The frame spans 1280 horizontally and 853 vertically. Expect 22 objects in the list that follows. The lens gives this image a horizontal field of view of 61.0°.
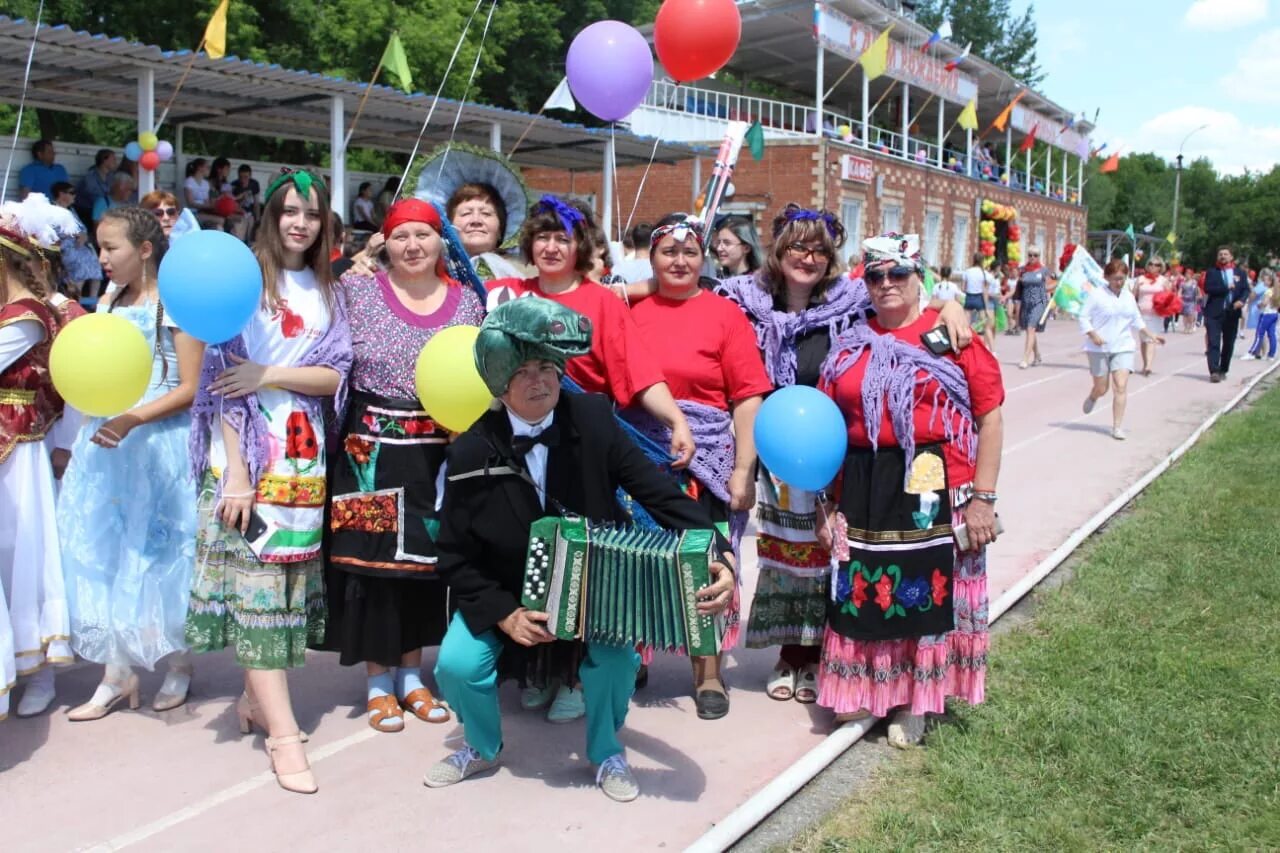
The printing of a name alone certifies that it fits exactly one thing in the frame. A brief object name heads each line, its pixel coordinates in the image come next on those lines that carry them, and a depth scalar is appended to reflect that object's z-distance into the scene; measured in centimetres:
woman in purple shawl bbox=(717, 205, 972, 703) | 415
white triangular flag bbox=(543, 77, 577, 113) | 789
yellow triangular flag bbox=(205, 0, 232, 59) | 1034
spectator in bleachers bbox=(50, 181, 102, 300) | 1032
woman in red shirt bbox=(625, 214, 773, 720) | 401
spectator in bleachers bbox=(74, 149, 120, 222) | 1193
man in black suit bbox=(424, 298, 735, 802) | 327
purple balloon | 549
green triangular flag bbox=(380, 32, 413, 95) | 935
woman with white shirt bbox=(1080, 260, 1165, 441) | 1058
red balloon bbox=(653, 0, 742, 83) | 568
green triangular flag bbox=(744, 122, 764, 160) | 1731
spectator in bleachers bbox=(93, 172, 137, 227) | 1185
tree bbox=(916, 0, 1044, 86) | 6101
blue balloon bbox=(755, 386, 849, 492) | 360
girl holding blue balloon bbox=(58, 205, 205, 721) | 397
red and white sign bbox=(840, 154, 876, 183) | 2584
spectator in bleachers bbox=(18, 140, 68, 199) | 1132
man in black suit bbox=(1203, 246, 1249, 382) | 1609
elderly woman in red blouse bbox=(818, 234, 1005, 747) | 376
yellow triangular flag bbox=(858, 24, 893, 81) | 2023
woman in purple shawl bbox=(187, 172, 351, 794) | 356
